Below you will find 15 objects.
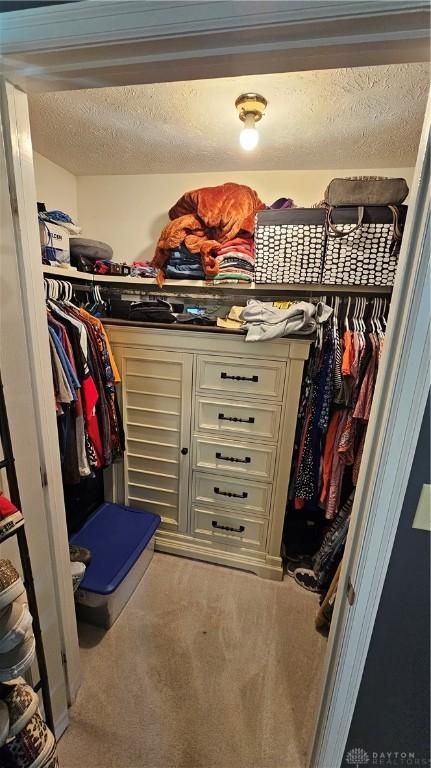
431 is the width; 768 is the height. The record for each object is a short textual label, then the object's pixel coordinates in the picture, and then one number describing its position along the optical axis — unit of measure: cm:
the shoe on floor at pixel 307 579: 202
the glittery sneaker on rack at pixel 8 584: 69
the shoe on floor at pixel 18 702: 78
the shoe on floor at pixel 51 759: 83
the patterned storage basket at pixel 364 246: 162
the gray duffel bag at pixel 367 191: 159
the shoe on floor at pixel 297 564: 213
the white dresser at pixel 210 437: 186
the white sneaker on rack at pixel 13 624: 70
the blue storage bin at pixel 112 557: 165
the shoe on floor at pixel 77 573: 157
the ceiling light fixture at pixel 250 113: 138
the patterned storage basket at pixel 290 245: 172
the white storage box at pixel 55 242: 167
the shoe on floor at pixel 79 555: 169
